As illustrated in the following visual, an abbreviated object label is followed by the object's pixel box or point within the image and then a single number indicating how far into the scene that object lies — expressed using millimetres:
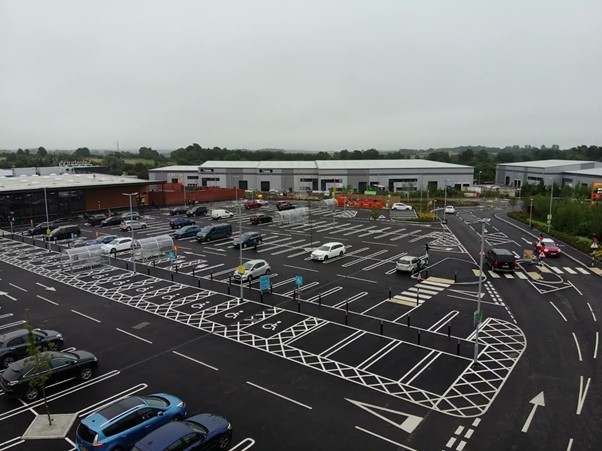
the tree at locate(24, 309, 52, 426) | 14936
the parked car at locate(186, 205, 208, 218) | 66375
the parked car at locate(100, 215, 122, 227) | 57469
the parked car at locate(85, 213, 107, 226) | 58472
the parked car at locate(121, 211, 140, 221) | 59200
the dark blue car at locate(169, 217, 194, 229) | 55875
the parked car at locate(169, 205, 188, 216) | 67688
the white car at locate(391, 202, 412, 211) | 72938
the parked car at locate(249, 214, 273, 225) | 57812
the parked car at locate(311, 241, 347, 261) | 38625
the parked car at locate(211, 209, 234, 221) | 63281
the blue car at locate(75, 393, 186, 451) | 13172
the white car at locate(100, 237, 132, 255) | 40922
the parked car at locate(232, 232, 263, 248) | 43938
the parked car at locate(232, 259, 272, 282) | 31781
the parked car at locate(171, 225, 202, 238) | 49031
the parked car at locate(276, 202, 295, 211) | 71800
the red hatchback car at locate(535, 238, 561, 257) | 39781
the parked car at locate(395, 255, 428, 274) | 33781
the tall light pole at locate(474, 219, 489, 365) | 18752
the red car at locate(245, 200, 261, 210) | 75188
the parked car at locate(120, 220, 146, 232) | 53219
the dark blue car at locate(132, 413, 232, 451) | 12297
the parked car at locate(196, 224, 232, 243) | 46875
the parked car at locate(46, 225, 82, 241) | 48750
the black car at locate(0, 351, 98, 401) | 16594
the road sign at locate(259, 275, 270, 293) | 28292
